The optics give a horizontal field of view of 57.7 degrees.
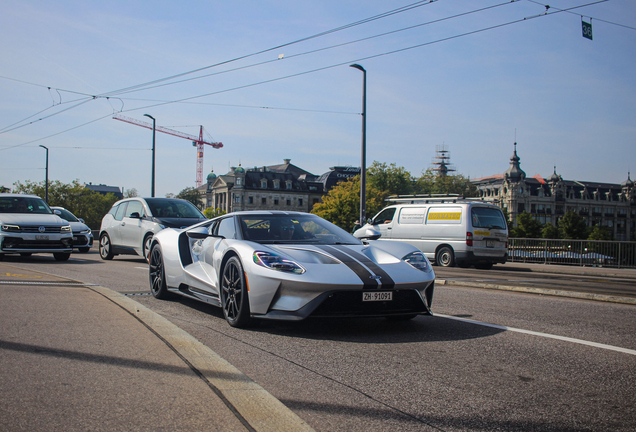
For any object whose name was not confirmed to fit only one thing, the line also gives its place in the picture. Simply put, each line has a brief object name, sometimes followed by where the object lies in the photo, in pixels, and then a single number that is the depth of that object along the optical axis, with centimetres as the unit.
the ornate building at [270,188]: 12044
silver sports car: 505
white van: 1727
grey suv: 1431
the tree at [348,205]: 8294
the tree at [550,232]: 9489
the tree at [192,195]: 14695
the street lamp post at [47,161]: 5536
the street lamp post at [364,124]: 2452
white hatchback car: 1395
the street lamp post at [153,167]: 3680
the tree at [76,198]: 9100
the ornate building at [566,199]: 13650
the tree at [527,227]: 9092
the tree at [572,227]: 9170
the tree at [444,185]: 11494
